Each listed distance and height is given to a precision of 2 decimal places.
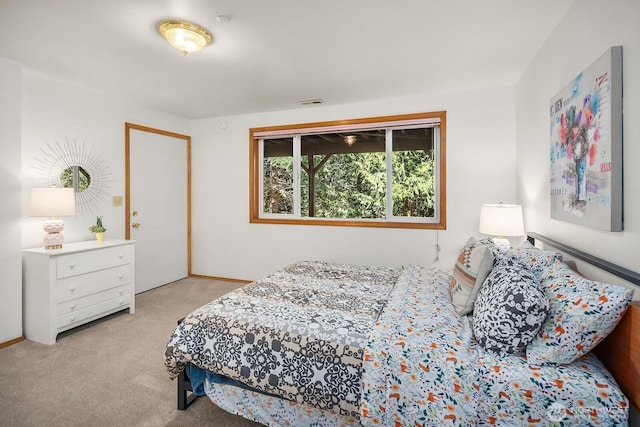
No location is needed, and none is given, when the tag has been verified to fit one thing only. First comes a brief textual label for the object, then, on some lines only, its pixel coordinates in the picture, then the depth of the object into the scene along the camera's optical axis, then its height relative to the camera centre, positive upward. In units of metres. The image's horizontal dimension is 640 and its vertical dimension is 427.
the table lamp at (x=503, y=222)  2.79 -0.07
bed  1.20 -0.63
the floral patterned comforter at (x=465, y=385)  1.15 -0.68
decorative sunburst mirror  3.16 +0.48
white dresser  2.77 -0.68
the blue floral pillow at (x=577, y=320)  1.19 -0.42
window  3.88 +0.56
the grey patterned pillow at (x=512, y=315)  1.34 -0.44
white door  4.10 +0.14
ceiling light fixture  2.18 +1.29
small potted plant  3.33 -0.16
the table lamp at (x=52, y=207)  2.83 +0.07
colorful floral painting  1.48 +0.37
